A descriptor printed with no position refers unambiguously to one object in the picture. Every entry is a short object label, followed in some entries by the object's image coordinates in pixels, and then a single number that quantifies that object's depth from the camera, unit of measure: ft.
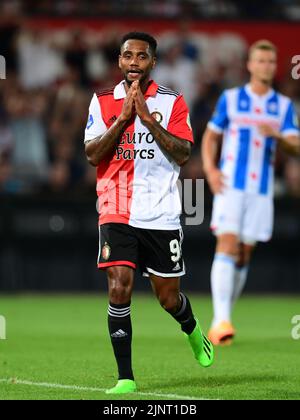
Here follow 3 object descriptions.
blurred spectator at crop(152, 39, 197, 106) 57.36
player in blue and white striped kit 36.40
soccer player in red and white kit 24.45
